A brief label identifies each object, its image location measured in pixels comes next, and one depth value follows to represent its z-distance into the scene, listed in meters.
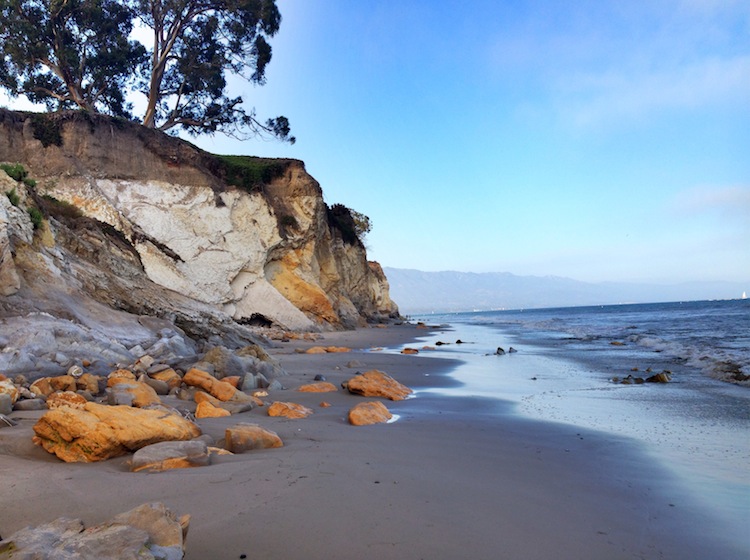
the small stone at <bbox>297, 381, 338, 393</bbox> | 7.02
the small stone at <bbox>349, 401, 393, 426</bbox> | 5.07
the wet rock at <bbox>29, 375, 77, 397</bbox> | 4.87
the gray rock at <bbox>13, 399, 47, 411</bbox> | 4.32
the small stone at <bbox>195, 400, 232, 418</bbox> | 4.80
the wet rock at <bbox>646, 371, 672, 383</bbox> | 8.87
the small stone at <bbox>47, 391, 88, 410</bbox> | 4.28
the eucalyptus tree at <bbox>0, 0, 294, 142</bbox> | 23.16
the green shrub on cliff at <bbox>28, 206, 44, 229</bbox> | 8.37
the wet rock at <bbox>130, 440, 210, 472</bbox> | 3.12
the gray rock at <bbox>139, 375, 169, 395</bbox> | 5.84
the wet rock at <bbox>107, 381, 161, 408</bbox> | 4.61
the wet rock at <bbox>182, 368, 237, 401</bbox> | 5.69
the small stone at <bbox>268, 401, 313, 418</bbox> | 5.16
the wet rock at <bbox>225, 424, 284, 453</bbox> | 3.65
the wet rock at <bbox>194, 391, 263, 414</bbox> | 5.22
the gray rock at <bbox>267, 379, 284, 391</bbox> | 6.97
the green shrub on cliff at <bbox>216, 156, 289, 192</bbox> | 23.17
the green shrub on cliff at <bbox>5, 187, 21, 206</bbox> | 7.98
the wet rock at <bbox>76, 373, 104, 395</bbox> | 5.20
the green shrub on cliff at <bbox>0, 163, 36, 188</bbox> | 8.77
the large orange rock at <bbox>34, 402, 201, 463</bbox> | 3.24
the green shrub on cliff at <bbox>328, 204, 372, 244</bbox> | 33.38
